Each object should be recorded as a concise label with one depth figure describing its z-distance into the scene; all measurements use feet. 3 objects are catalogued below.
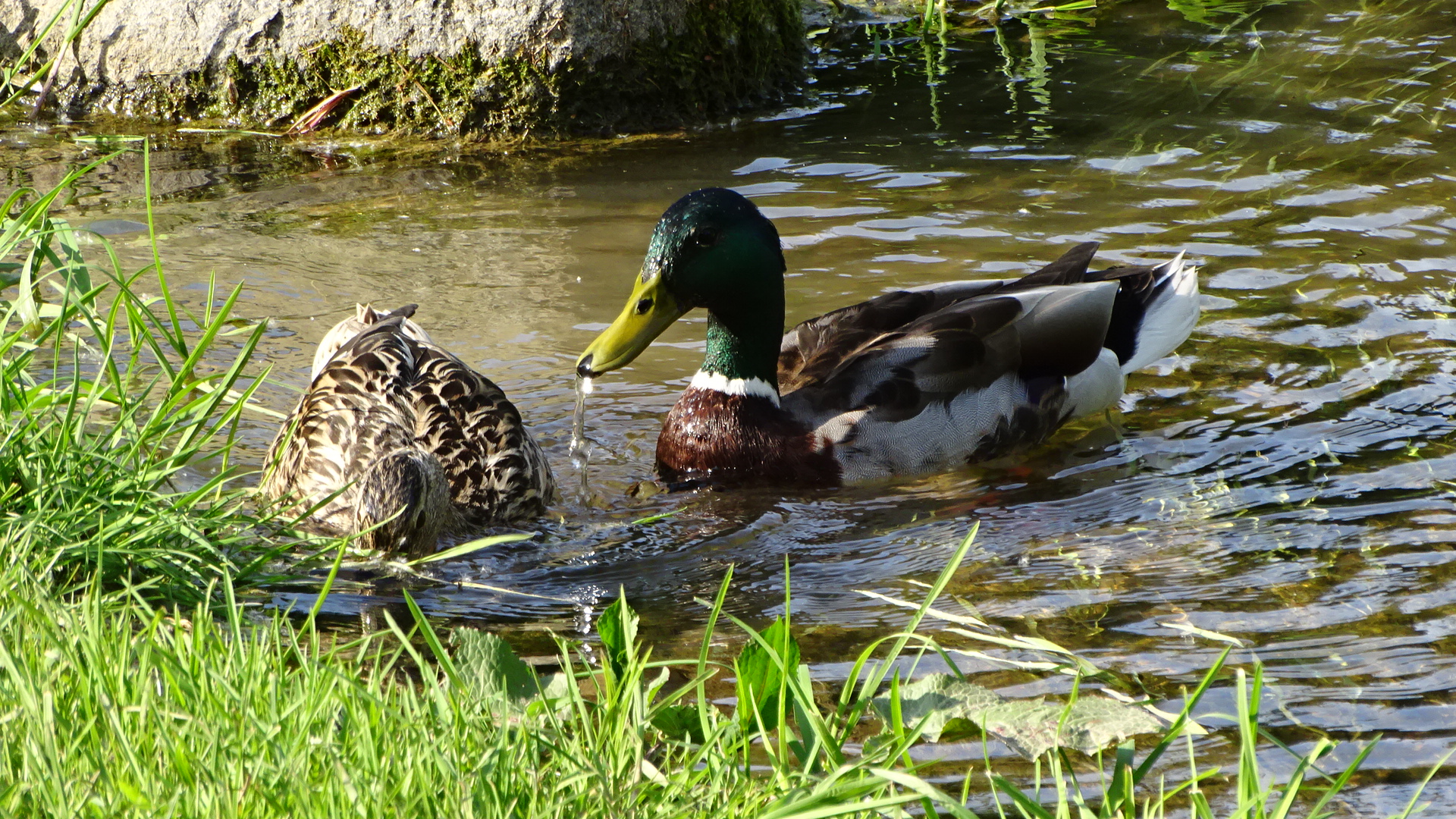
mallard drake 33.81
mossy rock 54.75
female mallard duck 27.55
